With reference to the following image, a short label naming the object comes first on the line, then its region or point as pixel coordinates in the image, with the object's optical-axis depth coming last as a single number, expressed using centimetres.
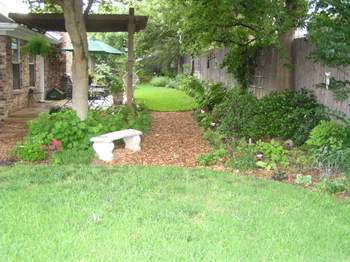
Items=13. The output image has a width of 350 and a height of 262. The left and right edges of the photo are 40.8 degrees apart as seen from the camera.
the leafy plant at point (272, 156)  718
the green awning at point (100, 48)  1641
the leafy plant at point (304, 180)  636
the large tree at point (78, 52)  917
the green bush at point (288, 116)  862
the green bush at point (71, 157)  741
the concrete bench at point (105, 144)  766
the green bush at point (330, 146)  650
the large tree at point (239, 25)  914
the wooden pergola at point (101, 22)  1130
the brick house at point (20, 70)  1243
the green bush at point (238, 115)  928
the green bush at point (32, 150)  755
